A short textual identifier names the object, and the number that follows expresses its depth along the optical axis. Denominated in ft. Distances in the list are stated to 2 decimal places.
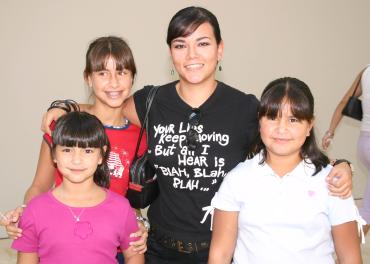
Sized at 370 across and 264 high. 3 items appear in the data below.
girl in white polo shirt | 5.04
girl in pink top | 5.11
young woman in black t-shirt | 5.77
